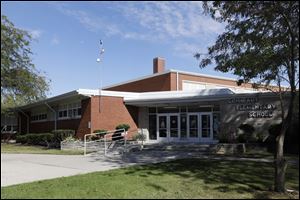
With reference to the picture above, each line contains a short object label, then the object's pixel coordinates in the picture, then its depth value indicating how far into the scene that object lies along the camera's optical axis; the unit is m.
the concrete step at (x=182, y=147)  13.64
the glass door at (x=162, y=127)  18.21
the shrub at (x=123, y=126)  17.29
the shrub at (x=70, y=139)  17.11
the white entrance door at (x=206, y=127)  16.86
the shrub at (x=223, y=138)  13.95
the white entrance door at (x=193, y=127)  17.24
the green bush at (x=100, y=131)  16.98
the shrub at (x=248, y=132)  13.30
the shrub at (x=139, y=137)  16.30
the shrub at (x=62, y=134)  17.98
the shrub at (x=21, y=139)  22.34
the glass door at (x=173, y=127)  17.87
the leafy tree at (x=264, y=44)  6.36
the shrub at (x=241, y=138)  13.37
